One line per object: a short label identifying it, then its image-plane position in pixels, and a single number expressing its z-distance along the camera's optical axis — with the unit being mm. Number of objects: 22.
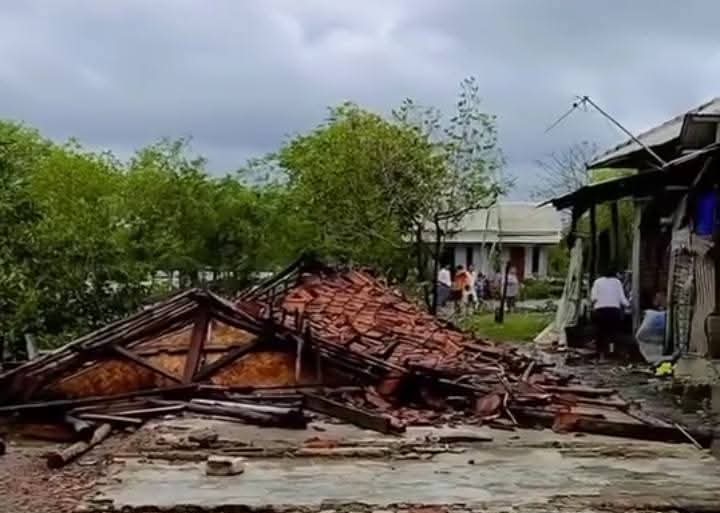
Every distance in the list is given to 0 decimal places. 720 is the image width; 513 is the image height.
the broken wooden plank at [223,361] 12734
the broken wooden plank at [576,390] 14022
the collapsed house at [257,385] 11484
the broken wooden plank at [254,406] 11250
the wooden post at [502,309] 31412
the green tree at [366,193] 30000
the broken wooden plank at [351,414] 10980
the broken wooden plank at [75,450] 9500
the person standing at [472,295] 34500
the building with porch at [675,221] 16125
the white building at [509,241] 52422
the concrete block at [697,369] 15542
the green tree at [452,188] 30297
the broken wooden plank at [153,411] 11594
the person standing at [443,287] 32450
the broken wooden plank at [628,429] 11062
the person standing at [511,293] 36000
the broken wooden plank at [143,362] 12633
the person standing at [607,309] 20656
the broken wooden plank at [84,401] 11844
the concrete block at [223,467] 8984
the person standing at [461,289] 34250
